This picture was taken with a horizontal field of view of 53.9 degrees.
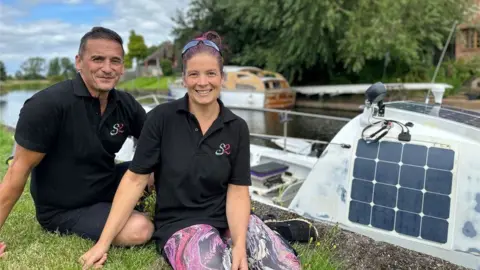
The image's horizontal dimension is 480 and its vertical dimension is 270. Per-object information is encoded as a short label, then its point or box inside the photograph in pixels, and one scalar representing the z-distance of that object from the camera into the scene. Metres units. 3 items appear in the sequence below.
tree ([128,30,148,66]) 65.12
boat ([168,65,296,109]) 25.70
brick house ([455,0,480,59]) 27.86
